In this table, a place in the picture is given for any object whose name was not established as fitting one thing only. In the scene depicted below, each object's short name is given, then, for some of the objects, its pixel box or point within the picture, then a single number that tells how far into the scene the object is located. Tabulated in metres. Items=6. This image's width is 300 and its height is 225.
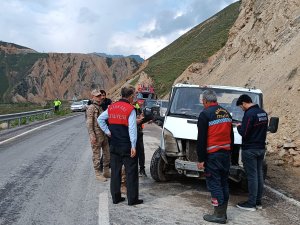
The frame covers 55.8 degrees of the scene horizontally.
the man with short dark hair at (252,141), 4.43
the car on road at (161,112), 5.81
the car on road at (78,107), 32.05
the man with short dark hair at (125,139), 4.42
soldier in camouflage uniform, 5.60
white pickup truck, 4.83
